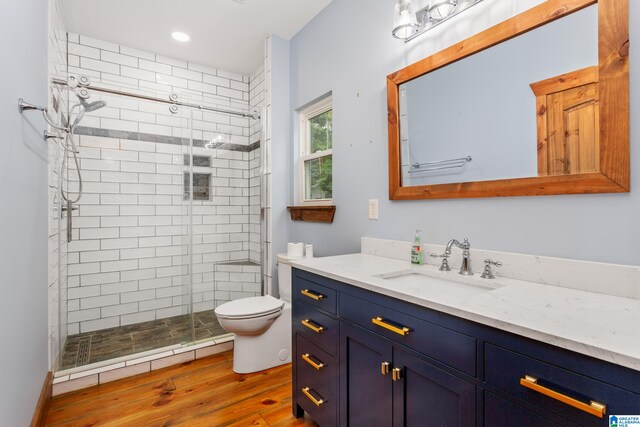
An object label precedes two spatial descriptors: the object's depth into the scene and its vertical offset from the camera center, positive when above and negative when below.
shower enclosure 2.58 -0.05
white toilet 2.10 -0.83
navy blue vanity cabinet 0.69 -0.47
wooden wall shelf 2.35 +0.00
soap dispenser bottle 1.59 -0.20
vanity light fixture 1.49 +0.98
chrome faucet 1.38 -0.20
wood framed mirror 1.04 +0.35
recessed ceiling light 2.75 +1.59
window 2.52 +0.51
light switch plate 1.97 +0.03
